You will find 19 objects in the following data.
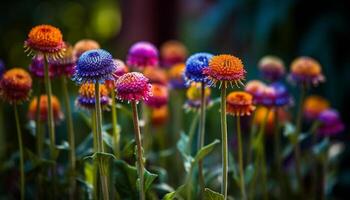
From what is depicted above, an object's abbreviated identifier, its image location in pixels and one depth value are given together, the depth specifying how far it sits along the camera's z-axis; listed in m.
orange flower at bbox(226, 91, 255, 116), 0.79
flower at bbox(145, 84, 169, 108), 0.90
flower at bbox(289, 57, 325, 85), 0.89
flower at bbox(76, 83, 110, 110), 0.79
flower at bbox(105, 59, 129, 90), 0.80
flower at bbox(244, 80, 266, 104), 0.87
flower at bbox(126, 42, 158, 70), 0.87
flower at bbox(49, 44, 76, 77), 0.82
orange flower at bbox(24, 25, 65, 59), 0.75
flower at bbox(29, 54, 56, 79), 0.83
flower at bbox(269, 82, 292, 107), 0.89
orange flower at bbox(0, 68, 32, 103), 0.79
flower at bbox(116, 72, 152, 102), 0.69
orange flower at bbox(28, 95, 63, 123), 0.89
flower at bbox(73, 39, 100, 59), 0.82
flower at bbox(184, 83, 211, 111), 0.87
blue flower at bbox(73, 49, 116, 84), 0.70
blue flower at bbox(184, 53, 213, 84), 0.77
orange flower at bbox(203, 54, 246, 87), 0.70
